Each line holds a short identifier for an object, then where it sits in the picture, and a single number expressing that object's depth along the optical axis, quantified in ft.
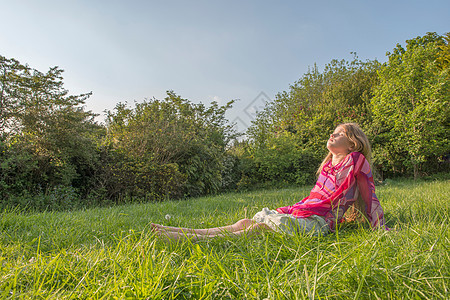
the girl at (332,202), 6.97
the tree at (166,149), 21.33
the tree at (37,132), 15.78
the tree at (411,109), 30.78
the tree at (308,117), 35.22
